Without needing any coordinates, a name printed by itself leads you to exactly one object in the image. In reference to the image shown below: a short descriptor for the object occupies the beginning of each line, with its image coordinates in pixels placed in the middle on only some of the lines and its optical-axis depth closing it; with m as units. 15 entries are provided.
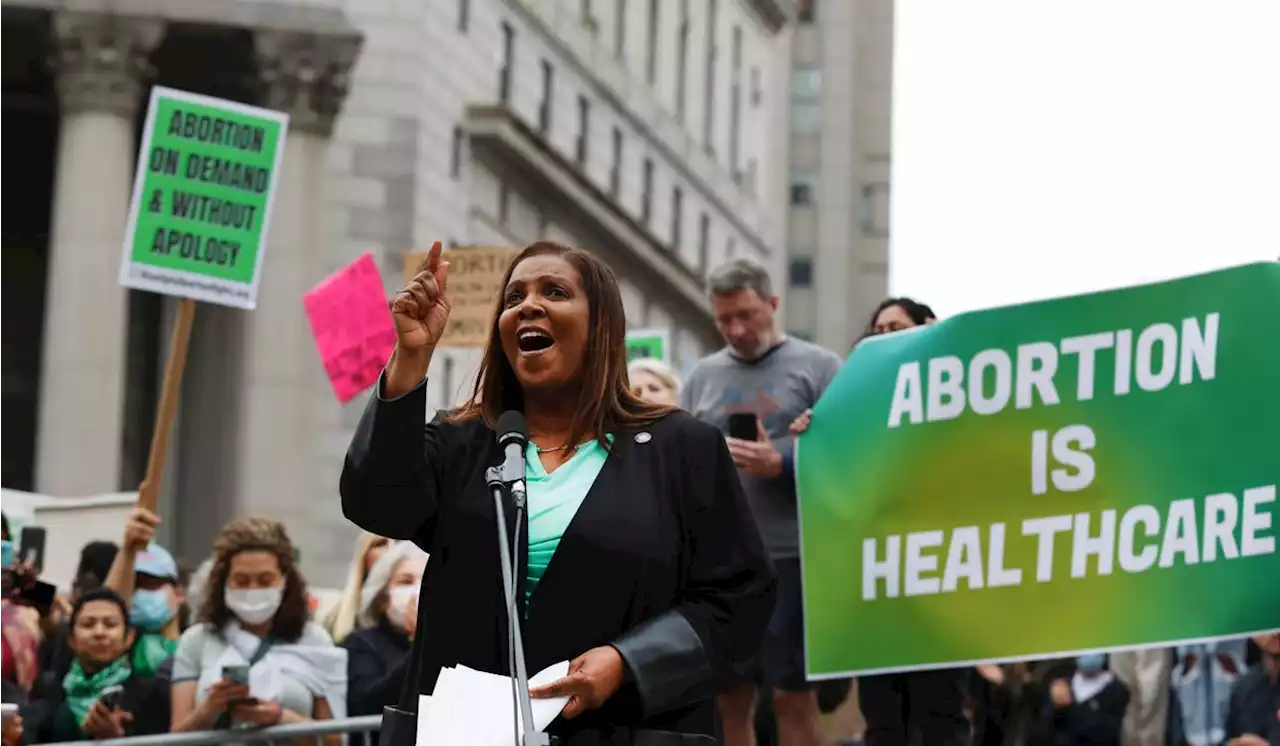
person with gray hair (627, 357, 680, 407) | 11.26
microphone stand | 5.29
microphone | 5.50
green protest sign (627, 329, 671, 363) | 18.55
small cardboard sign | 16.56
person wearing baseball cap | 11.09
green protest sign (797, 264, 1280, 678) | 9.74
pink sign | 14.26
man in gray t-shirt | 10.39
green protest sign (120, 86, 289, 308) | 12.55
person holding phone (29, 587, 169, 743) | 10.40
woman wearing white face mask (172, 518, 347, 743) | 10.41
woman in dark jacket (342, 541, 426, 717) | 10.74
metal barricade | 9.88
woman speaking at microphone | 5.57
